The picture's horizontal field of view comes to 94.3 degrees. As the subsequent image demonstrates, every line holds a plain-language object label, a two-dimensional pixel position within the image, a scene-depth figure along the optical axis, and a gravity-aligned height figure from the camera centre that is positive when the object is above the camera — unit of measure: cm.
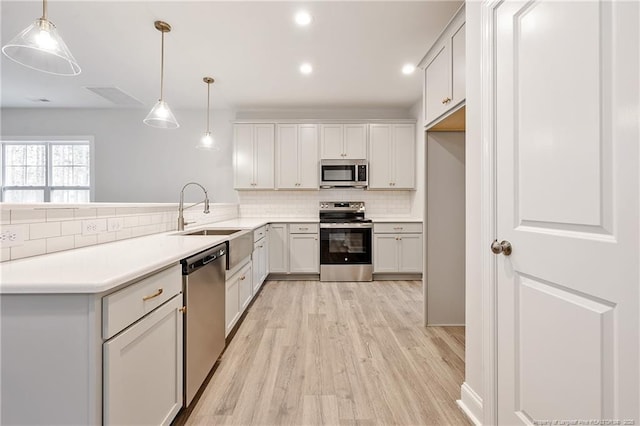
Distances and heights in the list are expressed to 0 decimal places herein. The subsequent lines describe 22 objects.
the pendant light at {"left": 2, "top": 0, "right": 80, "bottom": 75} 141 +84
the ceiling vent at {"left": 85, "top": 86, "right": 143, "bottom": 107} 416 +178
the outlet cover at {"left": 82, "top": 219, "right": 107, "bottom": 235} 172 -6
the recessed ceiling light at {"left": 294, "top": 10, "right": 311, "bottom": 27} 248 +169
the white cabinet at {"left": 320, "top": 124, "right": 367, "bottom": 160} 464 +116
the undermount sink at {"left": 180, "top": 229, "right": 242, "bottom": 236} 297 -16
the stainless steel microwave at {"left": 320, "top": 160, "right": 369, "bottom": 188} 461 +65
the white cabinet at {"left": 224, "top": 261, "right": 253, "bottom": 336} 233 -71
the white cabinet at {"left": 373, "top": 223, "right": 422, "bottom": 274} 429 -49
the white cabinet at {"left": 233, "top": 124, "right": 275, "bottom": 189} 466 +94
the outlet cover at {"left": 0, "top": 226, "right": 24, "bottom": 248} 127 -9
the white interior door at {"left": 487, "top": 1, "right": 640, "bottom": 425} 83 +2
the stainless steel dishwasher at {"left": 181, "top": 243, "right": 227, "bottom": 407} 154 -58
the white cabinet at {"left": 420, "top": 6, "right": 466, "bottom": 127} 201 +108
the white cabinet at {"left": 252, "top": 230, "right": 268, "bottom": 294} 340 -58
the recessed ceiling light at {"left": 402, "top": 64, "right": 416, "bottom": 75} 344 +173
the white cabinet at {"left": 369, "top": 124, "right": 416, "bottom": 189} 464 +95
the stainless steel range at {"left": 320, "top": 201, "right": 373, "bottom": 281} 428 -51
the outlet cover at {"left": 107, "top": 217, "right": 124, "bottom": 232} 192 -6
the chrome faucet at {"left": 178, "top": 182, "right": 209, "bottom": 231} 266 -3
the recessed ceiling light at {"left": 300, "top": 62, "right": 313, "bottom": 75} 338 +172
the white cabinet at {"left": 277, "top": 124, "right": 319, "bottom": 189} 465 +104
